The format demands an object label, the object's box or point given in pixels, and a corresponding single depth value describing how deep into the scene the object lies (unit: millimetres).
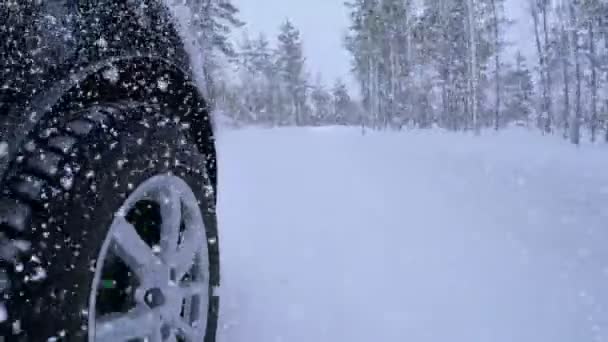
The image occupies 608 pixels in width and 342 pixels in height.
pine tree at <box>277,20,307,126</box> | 52072
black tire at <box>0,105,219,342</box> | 1272
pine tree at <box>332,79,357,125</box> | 80062
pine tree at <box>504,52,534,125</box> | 62312
